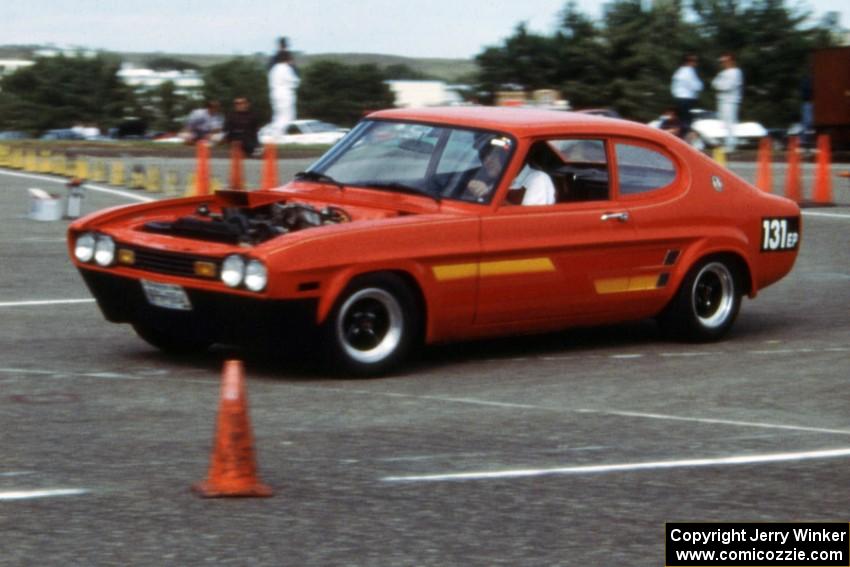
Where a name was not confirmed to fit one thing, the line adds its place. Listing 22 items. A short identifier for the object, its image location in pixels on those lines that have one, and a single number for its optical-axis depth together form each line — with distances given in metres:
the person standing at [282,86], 29.78
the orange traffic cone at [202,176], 21.98
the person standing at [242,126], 30.10
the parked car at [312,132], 71.12
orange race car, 8.80
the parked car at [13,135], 90.29
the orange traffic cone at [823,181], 22.86
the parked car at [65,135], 86.35
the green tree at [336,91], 121.00
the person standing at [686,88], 28.73
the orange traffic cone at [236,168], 22.42
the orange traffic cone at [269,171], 22.31
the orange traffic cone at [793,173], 22.62
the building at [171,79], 141.75
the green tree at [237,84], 123.50
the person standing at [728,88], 29.81
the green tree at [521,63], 72.69
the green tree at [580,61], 68.55
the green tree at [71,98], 134.88
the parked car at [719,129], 45.83
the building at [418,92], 155.00
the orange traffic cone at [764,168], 22.47
